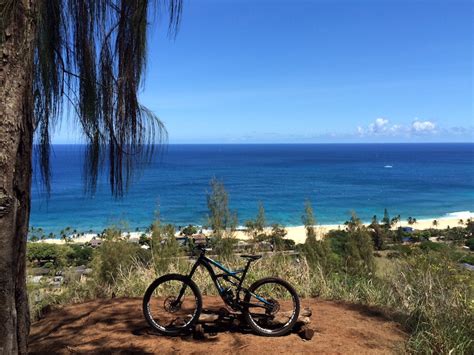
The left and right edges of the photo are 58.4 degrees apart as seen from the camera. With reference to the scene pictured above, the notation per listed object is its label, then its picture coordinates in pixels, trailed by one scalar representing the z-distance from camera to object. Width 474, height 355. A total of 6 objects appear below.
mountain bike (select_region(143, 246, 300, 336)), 4.29
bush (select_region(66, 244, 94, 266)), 21.58
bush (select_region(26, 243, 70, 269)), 16.20
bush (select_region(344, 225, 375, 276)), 10.16
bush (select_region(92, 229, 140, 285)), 7.41
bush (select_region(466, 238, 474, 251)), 28.53
